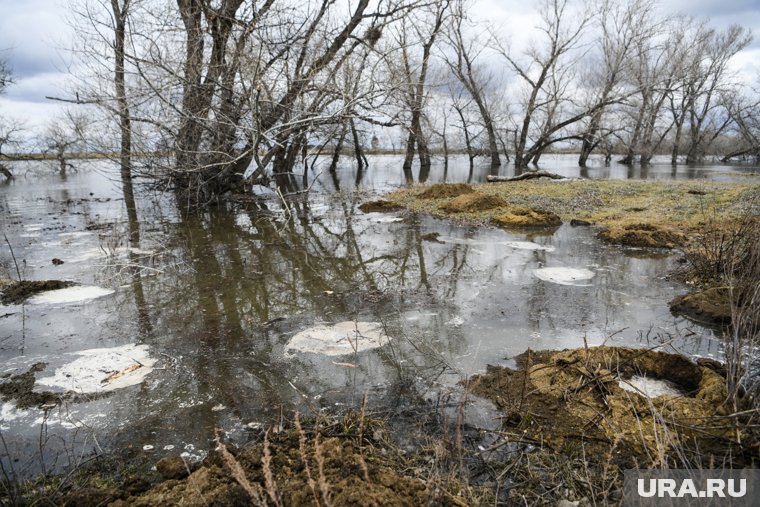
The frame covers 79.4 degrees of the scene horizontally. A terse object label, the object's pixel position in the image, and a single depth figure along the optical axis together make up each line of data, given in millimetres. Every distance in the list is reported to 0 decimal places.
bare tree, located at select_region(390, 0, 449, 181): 12414
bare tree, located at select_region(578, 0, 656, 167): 25250
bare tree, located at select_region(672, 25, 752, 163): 28938
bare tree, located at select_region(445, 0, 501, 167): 26062
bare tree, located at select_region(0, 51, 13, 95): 23355
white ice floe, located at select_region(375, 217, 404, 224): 9899
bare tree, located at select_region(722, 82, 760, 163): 35344
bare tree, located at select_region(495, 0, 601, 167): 25625
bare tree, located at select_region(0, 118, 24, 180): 23611
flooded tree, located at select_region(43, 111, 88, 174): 11188
